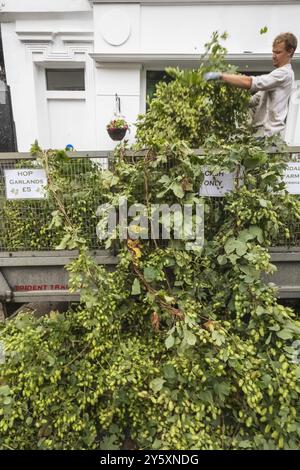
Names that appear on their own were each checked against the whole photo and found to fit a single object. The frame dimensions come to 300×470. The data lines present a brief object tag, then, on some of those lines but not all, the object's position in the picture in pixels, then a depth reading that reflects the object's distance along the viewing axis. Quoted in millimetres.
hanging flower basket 4688
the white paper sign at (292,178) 2180
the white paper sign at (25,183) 2205
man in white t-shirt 2189
